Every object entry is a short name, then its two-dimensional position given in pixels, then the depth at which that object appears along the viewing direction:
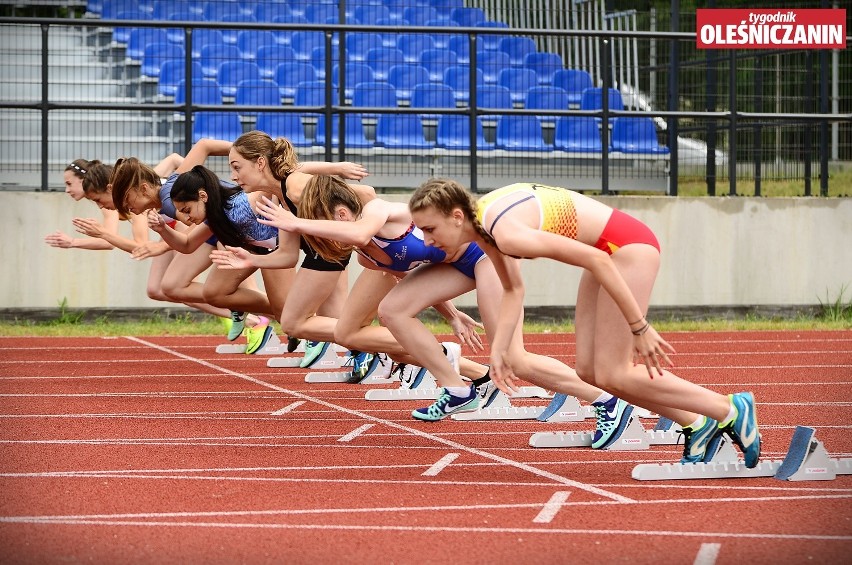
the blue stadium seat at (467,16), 18.28
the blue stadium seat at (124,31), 16.98
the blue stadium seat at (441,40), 16.15
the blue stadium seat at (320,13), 17.88
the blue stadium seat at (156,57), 15.84
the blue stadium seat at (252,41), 16.05
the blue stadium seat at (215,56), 15.35
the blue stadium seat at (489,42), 16.16
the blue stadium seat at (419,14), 18.27
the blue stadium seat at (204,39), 16.12
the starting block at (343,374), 9.77
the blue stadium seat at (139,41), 16.45
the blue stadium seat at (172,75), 15.62
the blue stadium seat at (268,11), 17.91
